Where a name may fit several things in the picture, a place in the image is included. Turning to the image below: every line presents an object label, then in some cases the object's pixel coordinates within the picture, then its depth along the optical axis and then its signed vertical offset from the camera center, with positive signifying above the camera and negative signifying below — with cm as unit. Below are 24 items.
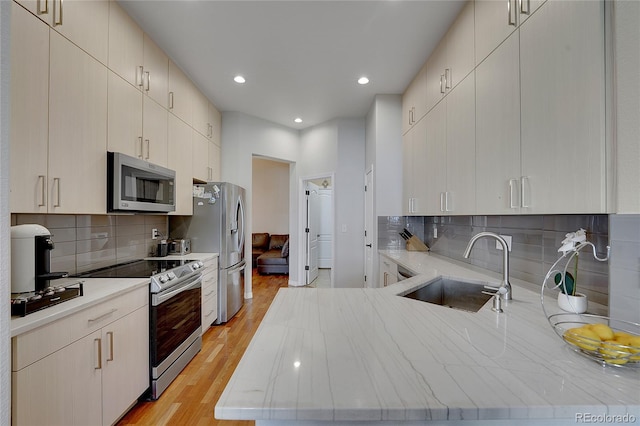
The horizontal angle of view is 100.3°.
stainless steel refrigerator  319 -15
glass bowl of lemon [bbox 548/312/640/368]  71 -36
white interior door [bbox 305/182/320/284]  498 -31
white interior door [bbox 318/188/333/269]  665 -42
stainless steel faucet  124 -26
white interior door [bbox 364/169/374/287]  359 -22
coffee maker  127 -22
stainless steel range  190 -78
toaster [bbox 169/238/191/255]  300 -37
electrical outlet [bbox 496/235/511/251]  183 -17
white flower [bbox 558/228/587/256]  110 -11
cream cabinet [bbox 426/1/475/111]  185 +124
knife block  324 -37
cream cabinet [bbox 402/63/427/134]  270 +126
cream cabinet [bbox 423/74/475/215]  182 +48
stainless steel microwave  188 +23
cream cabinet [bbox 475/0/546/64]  129 +107
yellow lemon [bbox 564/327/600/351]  74 -35
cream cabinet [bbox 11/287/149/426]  110 -76
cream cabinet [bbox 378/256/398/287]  266 -62
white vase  114 -38
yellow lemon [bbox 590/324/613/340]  76 -34
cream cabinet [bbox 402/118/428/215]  265 +50
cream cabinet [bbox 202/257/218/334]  286 -88
